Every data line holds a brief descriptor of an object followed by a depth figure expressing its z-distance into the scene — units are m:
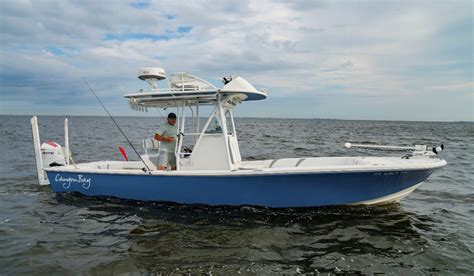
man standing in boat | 8.08
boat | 6.86
